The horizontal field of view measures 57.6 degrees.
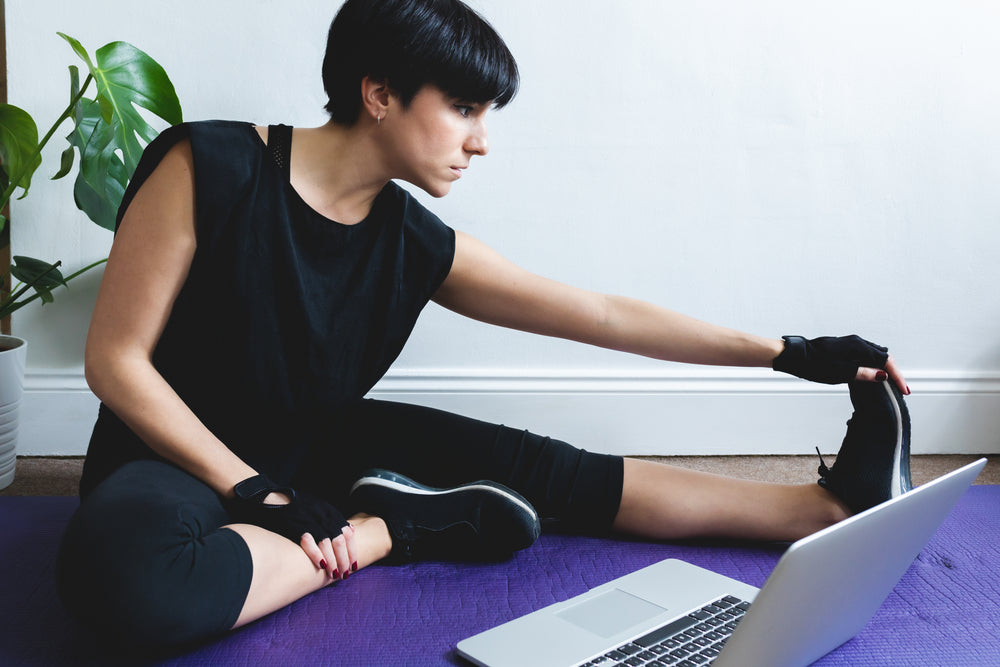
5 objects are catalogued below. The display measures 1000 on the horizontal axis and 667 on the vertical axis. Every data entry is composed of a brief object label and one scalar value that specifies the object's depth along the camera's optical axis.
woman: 1.09
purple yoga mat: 1.08
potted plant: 1.49
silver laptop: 0.76
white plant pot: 1.62
